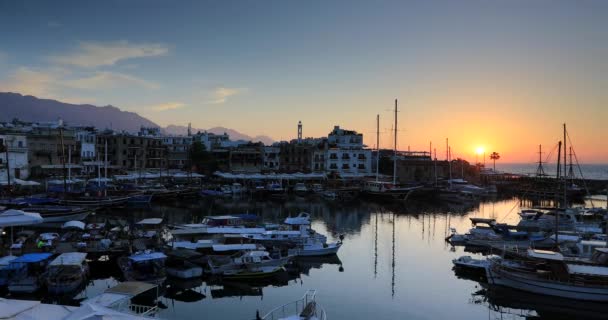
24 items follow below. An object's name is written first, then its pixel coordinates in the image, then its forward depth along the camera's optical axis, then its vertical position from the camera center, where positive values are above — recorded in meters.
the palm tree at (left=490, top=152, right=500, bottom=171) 149.77 +2.46
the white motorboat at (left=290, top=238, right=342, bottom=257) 34.66 -6.84
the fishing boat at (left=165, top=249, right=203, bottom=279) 27.95 -6.82
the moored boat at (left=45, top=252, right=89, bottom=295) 24.20 -6.50
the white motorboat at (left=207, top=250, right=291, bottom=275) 28.47 -6.60
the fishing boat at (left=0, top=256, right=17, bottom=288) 25.02 -6.47
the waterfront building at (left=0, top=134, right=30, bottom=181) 67.86 +0.43
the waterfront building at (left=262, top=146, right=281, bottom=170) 105.38 +0.67
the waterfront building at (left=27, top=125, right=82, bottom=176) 78.19 +1.29
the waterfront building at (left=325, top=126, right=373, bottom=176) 103.50 +0.39
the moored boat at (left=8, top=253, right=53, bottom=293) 24.20 -6.64
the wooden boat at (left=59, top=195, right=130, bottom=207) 54.54 -5.36
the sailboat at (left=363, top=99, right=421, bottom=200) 77.31 -5.01
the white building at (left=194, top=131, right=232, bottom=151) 109.68 +4.96
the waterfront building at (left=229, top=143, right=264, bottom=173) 101.88 +0.30
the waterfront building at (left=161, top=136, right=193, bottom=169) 102.75 +1.31
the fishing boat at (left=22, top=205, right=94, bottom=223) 45.31 -5.63
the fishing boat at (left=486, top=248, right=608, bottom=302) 25.20 -6.65
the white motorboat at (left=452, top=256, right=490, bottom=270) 31.11 -7.11
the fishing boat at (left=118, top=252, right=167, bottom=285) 26.12 -6.54
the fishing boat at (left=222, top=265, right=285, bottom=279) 28.16 -7.15
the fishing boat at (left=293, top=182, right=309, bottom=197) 81.60 -5.42
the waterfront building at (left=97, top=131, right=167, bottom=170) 93.94 +1.84
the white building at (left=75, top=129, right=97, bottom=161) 89.31 +2.98
